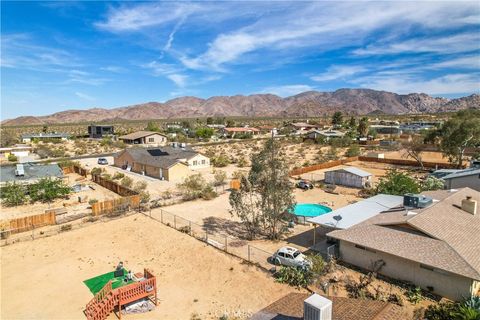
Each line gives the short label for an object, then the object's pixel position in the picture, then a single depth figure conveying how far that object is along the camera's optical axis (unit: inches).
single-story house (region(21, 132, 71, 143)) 3874.5
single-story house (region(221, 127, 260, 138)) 4437.5
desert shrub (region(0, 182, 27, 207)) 1374.3
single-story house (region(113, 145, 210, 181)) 1865.2
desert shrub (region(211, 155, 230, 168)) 2314.2
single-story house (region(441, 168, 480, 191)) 1266.4
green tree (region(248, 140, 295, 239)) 962.1
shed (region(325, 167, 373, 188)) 1635.1
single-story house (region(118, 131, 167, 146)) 3592.5
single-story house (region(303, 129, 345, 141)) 3494.1
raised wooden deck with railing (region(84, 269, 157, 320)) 593.9
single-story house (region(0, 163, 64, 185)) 1542.8
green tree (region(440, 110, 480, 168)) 1819.6
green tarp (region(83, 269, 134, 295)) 700.4
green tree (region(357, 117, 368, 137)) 3777.1
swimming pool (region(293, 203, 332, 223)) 1136.6
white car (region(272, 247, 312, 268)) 763.7
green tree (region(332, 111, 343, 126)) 5605.3
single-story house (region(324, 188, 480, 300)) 619.5
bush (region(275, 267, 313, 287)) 698.2
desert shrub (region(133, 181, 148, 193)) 1501.0
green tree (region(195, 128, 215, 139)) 4126.5
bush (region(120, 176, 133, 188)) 1617.1
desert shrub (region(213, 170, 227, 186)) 1673.0
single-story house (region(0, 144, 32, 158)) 2719.0
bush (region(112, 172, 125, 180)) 1852.2
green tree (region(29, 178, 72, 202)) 1422.2
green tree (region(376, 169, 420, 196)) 1277.3
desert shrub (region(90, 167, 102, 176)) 1925.6
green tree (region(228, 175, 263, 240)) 1002.7
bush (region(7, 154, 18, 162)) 2540.8
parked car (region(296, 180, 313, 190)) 1604.6
